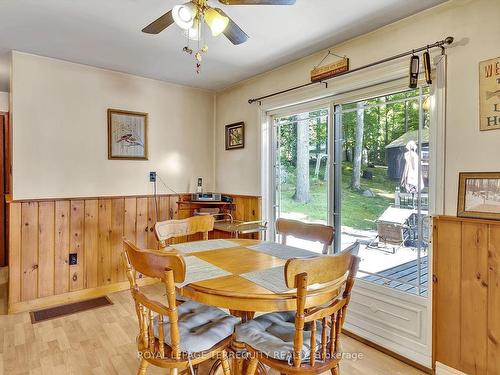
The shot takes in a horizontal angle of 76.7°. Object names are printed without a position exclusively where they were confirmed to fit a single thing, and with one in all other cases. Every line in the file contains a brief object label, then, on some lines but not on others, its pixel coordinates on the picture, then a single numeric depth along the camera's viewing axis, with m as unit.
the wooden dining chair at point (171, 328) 1.26
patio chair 2.27
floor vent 2.72
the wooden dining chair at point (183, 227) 2.16
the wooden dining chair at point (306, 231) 2.06
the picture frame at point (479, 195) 1.77
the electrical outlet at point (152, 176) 3.60
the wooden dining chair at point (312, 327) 1.19
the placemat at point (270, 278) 1.32
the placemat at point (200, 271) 1.43
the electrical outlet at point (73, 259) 3.09
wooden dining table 1.25
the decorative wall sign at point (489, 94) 1.75
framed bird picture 3.33
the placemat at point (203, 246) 2.01
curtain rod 1.93
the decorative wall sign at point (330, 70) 2.51
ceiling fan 1.56
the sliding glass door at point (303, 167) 2.86
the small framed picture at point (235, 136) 3.65
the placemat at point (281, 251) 1.90
